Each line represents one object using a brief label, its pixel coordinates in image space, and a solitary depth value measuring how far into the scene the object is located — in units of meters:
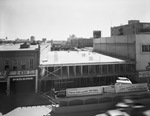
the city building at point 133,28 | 59.28
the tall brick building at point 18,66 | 29.58
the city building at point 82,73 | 31.95
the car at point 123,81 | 29.94
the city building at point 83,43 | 134.62
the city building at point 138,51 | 36.56
